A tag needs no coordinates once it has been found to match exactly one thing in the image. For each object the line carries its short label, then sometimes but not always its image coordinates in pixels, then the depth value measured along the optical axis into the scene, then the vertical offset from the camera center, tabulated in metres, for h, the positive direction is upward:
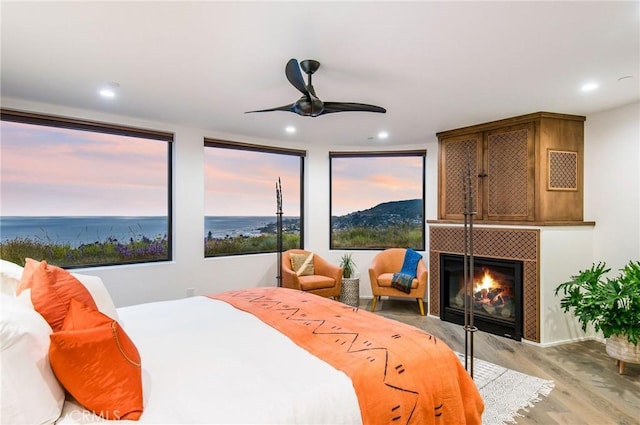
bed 1.30 -0.70
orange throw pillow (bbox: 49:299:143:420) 1.20 -0.56
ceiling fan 2.35 +0.82
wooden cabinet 3.79 +0.50
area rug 2.38 -1.36
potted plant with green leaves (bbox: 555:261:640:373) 2.89 -0.84
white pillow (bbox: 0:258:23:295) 1.63 -0.31
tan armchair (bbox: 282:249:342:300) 4.67 -0.91
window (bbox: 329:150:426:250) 5.81 +0.17
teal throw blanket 4.77 -0.86
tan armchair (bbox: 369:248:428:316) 4.75 -0.91
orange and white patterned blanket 1.49 -0.70
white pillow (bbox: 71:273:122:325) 1.81 -0.44
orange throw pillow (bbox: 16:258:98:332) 1.40 -0.33
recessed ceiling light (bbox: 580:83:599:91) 2.98 +1.09
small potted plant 5.39 -0.83
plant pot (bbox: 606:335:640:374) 2.92 -1.17
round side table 5.19 -1.16
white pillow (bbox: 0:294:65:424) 1.08 -0.51
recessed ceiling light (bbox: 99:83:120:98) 3.03 +1.10
